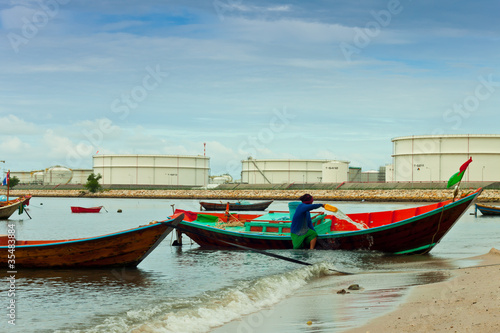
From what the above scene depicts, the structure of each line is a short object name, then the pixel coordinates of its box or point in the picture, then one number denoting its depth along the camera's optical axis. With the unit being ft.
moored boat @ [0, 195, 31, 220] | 143.33
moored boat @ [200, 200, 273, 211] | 202.90
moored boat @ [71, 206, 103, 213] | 193.77
